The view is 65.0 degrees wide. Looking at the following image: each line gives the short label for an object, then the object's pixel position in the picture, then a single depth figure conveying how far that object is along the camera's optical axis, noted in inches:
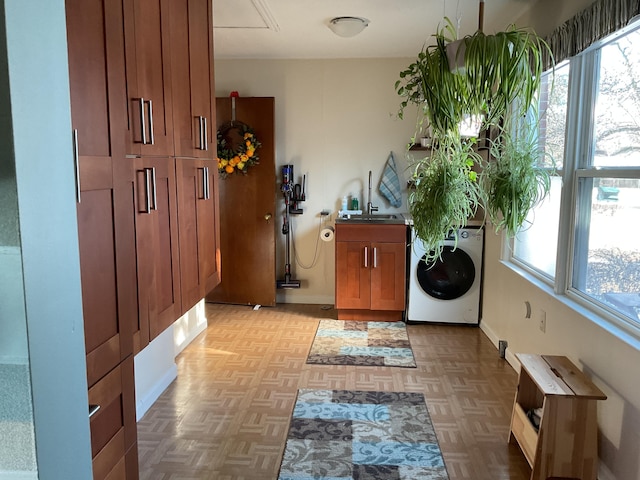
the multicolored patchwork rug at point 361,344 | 141.5
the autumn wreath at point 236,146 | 183.2
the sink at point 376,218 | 174.4
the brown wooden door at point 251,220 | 187.0
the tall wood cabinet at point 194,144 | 77.6
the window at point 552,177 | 114.2
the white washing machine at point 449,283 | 167.8
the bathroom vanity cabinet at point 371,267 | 172.2
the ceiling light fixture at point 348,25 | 137.8
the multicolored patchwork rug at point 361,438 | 89.6
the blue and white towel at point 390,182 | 191.3
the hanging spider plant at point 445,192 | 94.7
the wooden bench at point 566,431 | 80.7
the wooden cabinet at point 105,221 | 46.9
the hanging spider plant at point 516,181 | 89.9
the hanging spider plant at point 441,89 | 79.5
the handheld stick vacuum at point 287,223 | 191.2
